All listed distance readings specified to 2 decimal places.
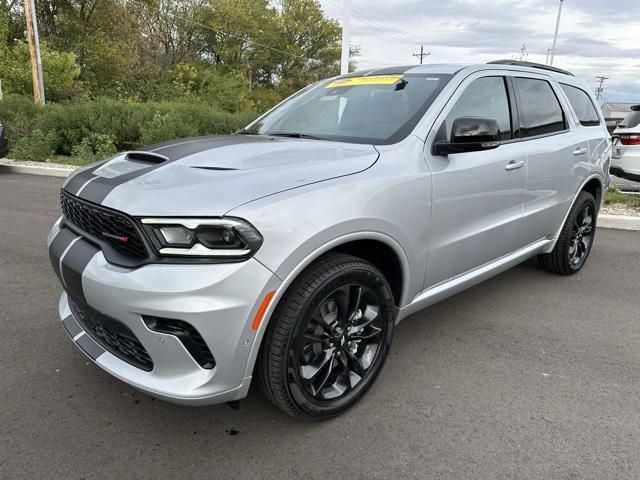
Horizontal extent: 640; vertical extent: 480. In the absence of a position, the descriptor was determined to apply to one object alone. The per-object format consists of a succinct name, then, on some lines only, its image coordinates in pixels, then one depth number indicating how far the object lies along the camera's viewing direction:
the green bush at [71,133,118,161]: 11.09
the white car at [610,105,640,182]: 7.95
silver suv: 2.00
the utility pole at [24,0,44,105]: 16.97
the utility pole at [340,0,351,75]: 11.59
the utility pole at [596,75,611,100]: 79.00
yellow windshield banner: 3.33
